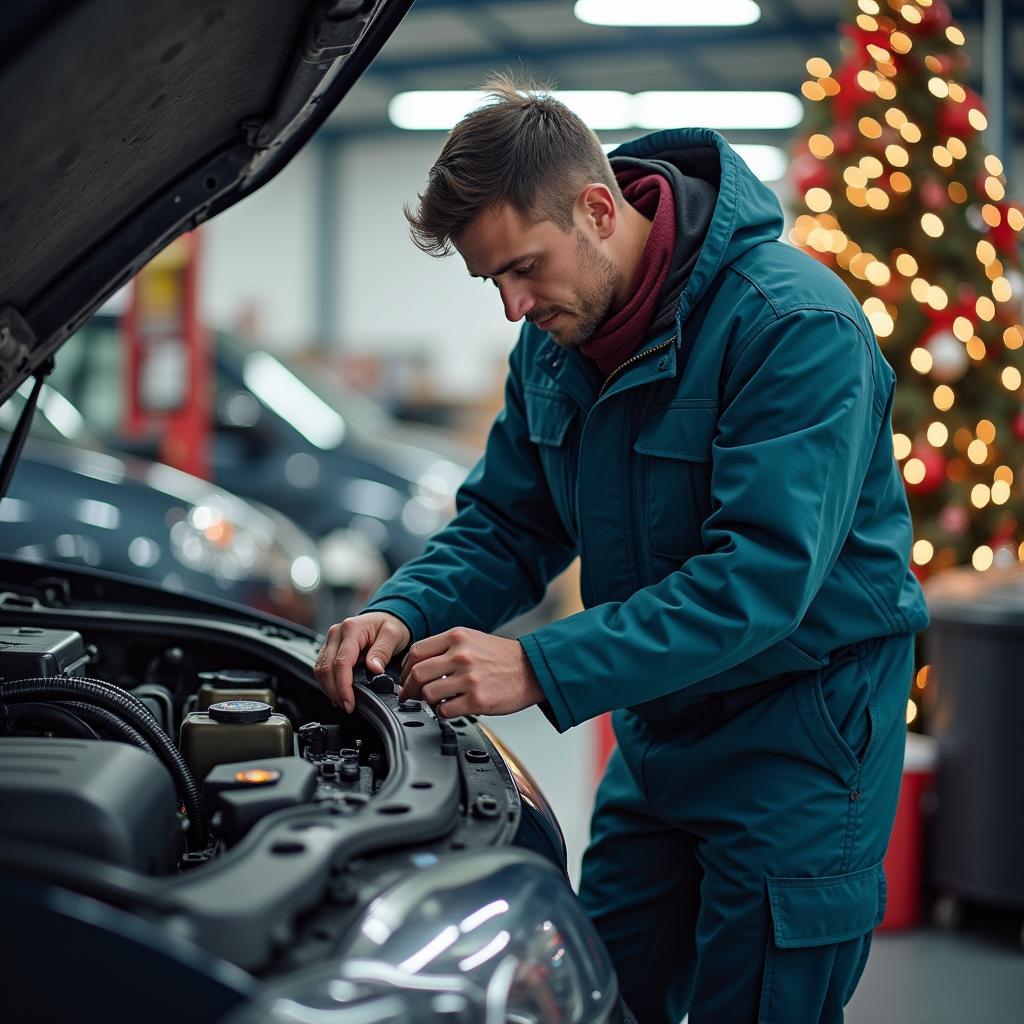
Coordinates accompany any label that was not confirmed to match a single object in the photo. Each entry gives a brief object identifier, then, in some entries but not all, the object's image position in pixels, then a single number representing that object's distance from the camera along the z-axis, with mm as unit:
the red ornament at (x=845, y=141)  3816
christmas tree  3754
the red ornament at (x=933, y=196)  3795
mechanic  1351
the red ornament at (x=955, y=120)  3889
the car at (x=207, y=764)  820
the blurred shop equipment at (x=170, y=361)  5867
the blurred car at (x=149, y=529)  3752
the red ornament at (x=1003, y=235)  3979
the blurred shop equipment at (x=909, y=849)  3055
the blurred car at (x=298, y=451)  5727
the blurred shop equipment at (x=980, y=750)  2971
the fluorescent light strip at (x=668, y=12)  8750
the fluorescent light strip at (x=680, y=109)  11453
